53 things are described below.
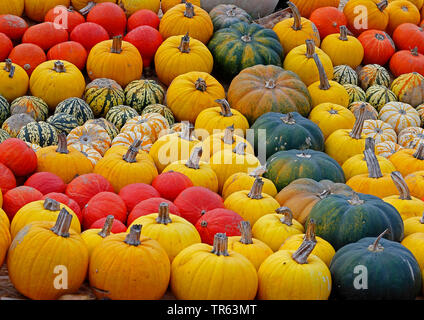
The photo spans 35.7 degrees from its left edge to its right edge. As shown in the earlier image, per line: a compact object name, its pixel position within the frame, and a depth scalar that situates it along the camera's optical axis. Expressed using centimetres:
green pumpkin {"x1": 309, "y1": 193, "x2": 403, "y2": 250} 452
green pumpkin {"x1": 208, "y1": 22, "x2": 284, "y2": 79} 754
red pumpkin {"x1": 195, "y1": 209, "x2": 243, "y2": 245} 446
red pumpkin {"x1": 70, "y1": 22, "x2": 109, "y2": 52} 744
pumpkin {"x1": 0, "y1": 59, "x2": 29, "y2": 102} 671
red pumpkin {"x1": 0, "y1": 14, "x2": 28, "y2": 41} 741
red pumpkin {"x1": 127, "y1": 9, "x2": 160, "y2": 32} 782
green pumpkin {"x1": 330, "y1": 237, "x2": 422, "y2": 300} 392
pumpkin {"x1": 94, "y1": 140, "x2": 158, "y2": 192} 528
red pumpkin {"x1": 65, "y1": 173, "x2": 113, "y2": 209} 488
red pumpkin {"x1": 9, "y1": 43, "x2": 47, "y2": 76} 706
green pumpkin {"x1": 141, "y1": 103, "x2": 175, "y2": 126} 672
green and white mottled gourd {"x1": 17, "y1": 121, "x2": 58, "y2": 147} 601
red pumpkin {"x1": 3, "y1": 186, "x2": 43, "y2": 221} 450
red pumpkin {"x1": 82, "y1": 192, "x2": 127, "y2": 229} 461
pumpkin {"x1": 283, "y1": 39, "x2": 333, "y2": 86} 743
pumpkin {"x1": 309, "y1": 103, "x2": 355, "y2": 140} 674
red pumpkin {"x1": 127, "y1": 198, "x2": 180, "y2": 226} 454
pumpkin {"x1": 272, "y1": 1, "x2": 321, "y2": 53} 794
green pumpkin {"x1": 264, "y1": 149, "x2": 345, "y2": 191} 563
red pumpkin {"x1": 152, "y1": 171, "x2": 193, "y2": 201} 507
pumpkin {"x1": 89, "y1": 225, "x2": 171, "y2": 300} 365
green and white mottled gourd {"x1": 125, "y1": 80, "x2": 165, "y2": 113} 695
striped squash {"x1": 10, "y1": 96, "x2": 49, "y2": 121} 650
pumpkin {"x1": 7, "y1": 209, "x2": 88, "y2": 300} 364
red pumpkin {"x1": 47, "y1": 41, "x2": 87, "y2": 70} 721
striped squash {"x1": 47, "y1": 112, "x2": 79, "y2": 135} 633
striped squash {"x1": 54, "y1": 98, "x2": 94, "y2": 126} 657
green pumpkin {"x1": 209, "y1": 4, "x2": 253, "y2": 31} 805
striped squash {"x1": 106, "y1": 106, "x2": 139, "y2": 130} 661
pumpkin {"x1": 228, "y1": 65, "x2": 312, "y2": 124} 677
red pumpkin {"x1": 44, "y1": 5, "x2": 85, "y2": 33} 761
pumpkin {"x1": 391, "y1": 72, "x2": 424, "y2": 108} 793
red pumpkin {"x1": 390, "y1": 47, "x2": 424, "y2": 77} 831
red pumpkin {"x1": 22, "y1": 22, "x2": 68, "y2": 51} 734
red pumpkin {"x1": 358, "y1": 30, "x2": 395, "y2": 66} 841
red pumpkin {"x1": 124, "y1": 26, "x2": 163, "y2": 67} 754
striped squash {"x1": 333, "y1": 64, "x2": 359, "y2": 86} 787
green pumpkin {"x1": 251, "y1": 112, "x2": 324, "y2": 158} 616
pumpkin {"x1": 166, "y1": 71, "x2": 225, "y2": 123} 680
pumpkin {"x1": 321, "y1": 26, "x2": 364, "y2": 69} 808
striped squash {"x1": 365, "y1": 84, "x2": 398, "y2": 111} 779
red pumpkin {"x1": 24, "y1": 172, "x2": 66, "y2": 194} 493
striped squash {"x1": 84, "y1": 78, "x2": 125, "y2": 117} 684
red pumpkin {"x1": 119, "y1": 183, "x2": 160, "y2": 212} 486
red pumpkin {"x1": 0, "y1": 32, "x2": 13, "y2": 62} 714
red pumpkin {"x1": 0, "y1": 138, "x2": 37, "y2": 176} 500
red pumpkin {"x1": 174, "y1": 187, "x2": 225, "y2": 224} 478
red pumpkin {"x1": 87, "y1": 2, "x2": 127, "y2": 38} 771
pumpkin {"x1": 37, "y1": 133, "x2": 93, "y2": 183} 528
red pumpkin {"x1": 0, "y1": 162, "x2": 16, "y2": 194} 478
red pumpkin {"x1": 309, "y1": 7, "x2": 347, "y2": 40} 848
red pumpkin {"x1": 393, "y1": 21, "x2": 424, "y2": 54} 873
